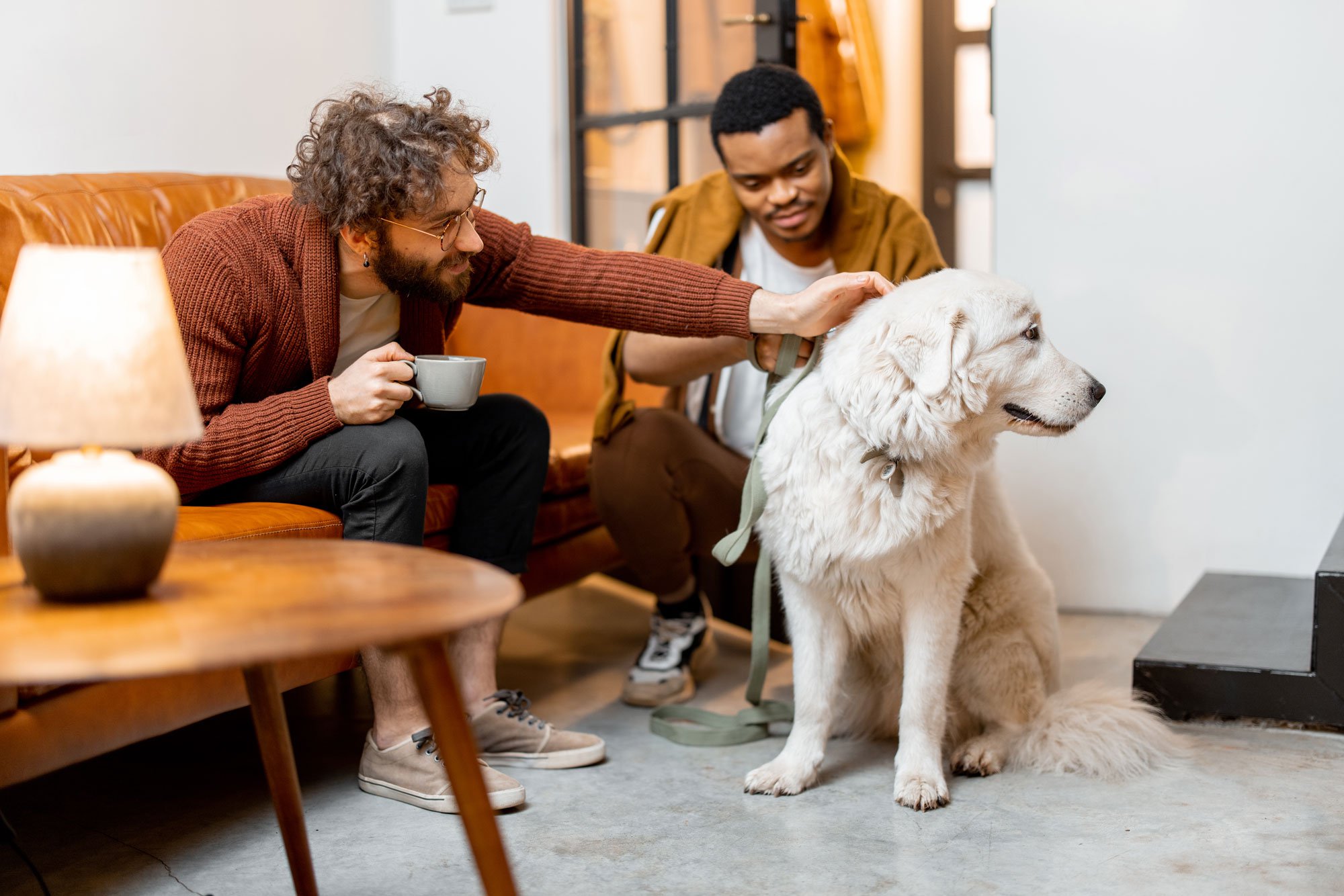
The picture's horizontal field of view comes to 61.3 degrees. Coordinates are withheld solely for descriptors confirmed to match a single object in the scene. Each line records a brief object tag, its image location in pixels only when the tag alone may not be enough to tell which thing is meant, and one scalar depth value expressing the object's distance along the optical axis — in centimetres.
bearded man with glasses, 175
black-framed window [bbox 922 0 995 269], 540
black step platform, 209
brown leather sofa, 148
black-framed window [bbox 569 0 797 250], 354
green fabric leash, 189
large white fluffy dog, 167
